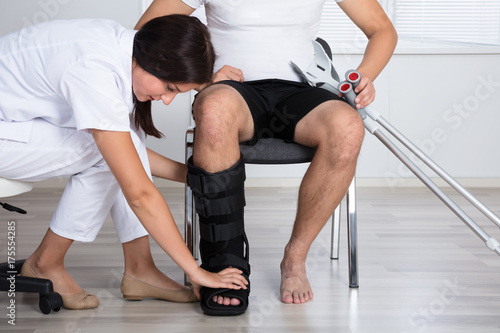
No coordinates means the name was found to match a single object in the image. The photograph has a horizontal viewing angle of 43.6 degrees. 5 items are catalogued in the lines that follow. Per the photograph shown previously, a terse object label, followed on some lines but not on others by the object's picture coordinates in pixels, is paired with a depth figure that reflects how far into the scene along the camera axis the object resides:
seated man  1.52
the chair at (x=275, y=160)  1.66
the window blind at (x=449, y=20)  3.80
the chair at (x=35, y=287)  1.50
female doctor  1.33
